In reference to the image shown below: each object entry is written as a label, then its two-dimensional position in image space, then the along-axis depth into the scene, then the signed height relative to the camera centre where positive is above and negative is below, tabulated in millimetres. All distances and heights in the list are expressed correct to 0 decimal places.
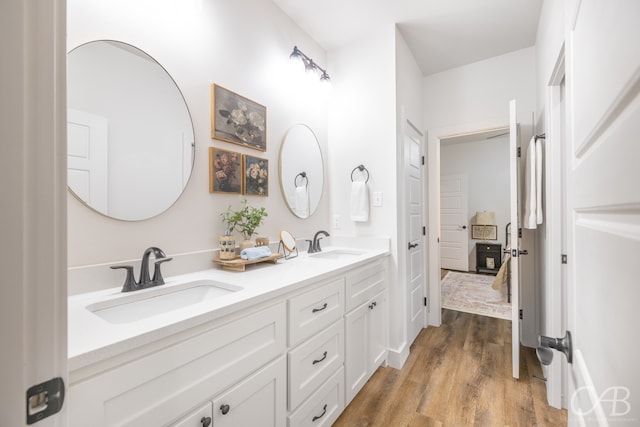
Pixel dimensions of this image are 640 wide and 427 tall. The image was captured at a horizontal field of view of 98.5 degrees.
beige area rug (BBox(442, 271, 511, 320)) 3318 -1165
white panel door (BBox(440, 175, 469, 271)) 5378 -209
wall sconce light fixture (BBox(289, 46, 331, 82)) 2057 +1192
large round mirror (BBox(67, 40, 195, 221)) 1084 +367
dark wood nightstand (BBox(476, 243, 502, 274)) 4984 -815
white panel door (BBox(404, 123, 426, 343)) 2461 -184
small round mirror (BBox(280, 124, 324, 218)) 2086 +350
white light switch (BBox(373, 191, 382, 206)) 2266 +125
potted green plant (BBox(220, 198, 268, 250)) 1605 -38
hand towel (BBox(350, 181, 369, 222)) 2277 +95
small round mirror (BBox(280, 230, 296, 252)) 1883 -187
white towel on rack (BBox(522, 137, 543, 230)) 1961 +198
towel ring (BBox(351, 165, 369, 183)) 2338 +377
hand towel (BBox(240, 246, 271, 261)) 1519 -219
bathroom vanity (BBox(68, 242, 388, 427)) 681 -447
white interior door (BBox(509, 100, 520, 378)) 1941 -190
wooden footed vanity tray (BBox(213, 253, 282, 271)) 1470 -261
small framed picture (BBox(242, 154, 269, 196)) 1742 +253
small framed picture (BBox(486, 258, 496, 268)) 5014 -923
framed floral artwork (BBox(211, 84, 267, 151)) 1562 +583
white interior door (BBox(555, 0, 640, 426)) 311 +2
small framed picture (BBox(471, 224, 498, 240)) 5211 -377
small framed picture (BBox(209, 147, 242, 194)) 1542 +253
